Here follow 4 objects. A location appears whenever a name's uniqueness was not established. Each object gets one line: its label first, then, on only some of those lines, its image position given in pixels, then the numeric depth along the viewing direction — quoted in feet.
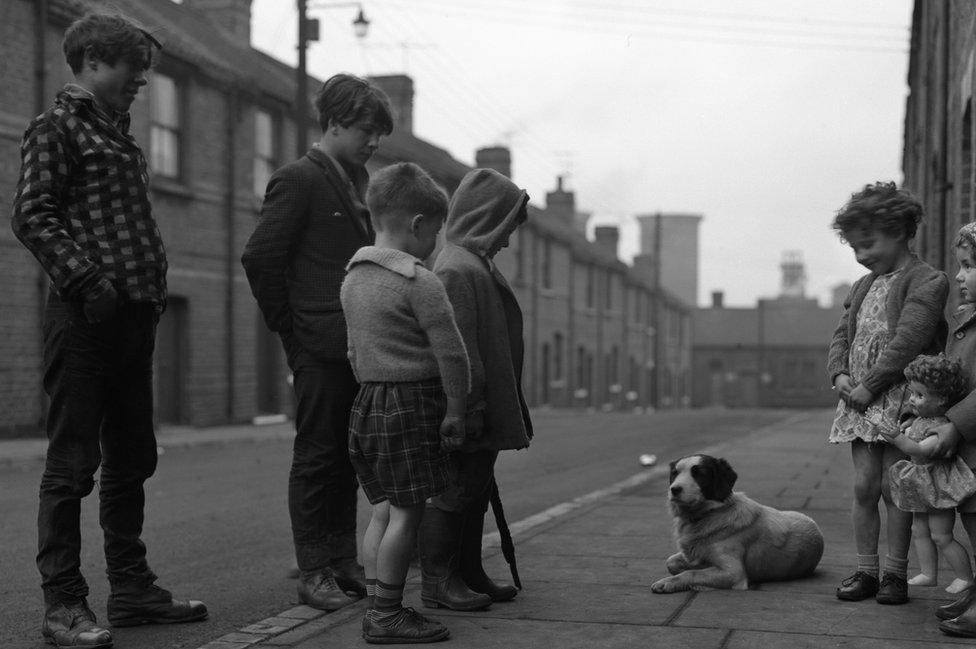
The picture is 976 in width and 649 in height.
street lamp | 64.08
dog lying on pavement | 18.03
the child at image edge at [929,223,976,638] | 14.88
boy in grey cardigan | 14.76
